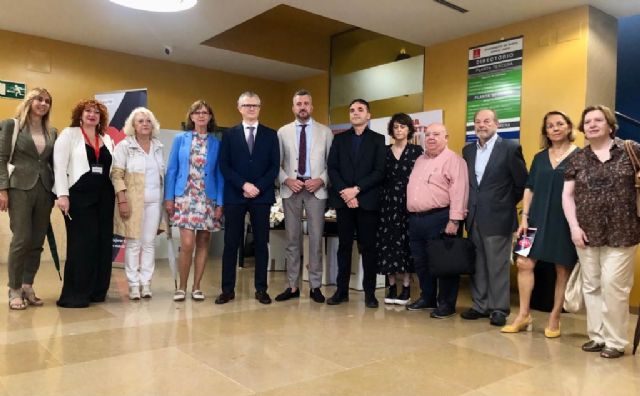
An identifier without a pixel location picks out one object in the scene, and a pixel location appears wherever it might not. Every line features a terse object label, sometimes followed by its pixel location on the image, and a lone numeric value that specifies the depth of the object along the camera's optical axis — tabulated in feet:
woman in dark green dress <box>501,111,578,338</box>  10.60
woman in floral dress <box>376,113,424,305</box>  13.07
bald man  12.07
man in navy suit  13.02
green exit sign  20.09
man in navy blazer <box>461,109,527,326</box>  11.75
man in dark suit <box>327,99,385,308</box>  12.79
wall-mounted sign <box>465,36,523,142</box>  17.29
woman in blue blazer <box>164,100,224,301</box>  13.12
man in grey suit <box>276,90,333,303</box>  13.34
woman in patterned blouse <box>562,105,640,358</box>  9.36
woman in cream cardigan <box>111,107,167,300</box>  13.04
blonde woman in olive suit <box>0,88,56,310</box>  11.91
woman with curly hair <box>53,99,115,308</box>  12.28
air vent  15.70
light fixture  15.31
